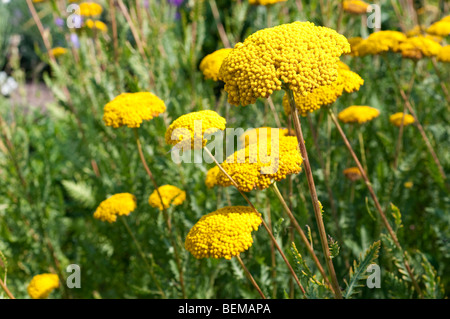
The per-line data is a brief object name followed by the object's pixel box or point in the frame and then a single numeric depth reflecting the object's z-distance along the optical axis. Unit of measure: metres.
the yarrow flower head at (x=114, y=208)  1.30
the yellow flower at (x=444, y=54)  1.45
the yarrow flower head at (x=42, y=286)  1.38
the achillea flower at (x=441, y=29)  1.57
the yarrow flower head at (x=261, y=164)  0.82
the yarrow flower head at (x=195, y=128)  0.81
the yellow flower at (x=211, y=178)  1.17
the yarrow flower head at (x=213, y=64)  1.31
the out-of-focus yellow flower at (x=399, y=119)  1.58
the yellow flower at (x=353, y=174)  1.43
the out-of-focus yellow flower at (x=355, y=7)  1.63
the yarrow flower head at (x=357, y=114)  1.33
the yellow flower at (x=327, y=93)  0.97
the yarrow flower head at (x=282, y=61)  0.68
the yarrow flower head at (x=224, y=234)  0.80
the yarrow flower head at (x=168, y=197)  1.30
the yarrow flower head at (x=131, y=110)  1.10
